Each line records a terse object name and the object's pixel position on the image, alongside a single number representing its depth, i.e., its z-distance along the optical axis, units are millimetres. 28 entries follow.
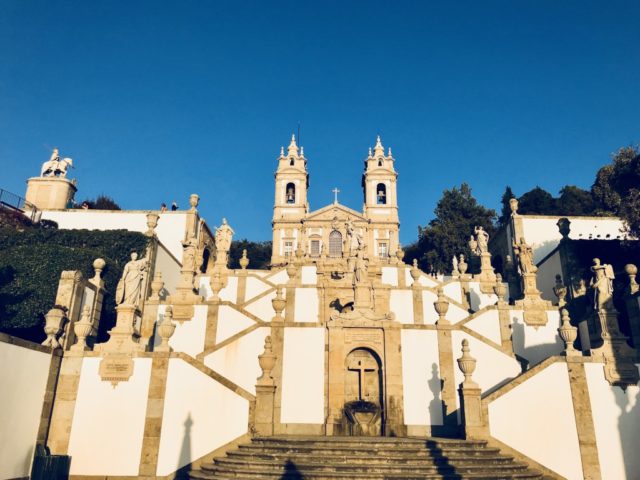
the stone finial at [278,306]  15414
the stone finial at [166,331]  12695
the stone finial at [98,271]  16375
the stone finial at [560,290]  18119
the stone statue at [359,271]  16078
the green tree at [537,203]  50562
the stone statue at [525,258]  19156
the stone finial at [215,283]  18634
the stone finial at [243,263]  25814
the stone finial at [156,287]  17656
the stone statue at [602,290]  13156
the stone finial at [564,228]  24828
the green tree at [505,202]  47819
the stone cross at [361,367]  14761
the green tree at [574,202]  48594
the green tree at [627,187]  20922
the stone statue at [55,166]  30219
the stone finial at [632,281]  14977
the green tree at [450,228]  45750
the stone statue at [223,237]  25766
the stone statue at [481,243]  25219
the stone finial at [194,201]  28266
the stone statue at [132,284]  14234
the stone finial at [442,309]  15109
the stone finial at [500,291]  18109
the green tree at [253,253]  62119
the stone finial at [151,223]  23672
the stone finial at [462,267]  27016
